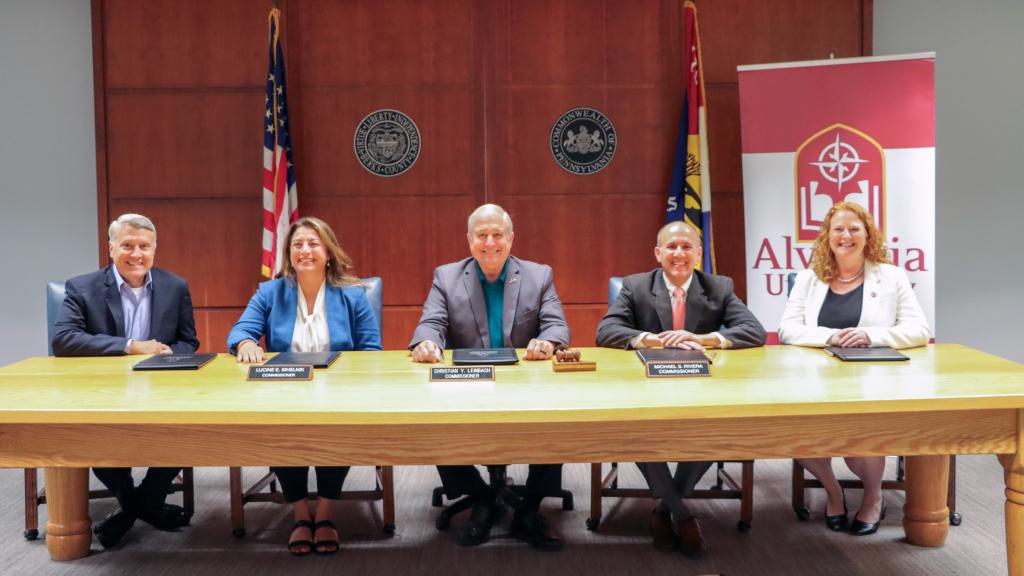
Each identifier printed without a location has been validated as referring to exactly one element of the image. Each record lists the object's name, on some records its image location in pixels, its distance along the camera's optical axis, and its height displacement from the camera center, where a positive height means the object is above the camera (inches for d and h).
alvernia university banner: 151.9 +21.5
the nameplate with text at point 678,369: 78.2 -11.9
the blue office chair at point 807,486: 106.4 -34.6
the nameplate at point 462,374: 77.7 -12.1
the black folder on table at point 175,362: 86.4 -11.7
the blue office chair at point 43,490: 102.6 -33.1
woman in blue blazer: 101.7 -7.9
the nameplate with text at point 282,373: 79.0 -11.9
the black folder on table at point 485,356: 87.7 -11.7
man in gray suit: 105.5 -7.6
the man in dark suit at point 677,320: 98.3 -9.0
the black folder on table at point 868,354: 86.0 -11.8
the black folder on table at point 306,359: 86.3 -11.6
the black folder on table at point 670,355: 84.0 -11.5
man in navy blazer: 101.3 -8.1
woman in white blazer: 104.4 -6.3
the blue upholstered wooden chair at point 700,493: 105.7 -34.6
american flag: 162.1 +23.6
